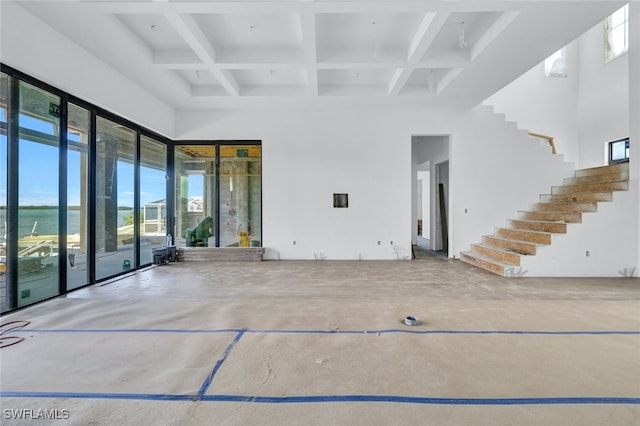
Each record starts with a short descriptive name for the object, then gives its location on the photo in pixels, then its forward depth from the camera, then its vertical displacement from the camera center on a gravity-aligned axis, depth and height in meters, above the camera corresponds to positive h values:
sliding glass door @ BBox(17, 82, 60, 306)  3.62 +0.24
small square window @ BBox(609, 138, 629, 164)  7.62 +1.69
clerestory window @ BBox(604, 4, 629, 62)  7.63 +4.88
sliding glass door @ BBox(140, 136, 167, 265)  6.31 +0.37
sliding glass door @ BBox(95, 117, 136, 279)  5.04 +0.27
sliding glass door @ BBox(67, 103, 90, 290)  4.38 +0.26
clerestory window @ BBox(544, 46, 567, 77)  8.56 +4.39
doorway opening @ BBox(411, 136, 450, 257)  8.37 +0.75
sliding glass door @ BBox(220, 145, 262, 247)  7.44 +0.43
